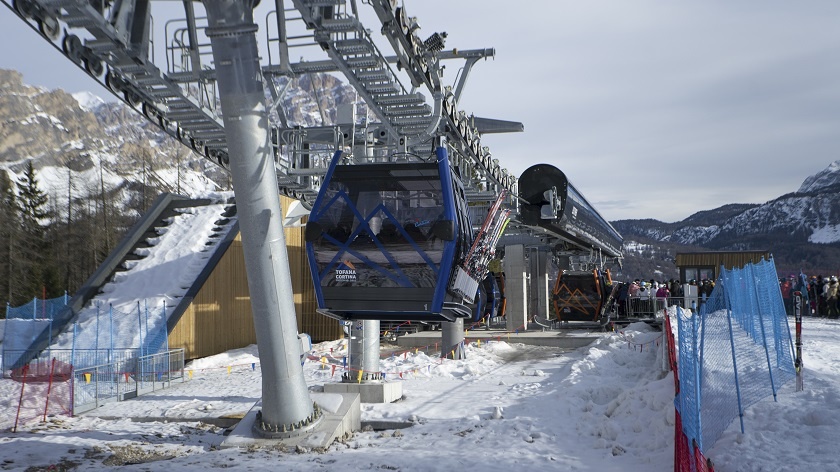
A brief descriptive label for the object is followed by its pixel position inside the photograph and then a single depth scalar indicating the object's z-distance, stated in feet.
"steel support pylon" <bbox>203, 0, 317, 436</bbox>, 33.94
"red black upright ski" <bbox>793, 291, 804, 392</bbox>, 31.57
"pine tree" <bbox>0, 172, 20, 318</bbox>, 169.58
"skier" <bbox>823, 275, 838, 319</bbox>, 90.20
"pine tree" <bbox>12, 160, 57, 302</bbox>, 172.55
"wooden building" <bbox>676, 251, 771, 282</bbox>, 146.41
